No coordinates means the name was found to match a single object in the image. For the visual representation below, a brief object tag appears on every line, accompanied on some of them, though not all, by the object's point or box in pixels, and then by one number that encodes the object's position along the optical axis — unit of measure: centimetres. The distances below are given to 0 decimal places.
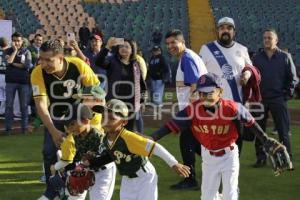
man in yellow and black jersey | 1035
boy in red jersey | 936
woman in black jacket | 1476
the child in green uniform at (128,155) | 846
